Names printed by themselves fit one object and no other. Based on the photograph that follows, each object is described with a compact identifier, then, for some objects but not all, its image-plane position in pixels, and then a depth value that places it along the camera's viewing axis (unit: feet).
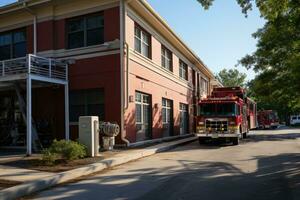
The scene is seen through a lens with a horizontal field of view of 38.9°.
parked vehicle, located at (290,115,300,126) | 268.17
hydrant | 61.87
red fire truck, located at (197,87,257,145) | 76.43
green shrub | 46.88
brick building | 67.00
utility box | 53.26
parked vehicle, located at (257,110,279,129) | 184.44
